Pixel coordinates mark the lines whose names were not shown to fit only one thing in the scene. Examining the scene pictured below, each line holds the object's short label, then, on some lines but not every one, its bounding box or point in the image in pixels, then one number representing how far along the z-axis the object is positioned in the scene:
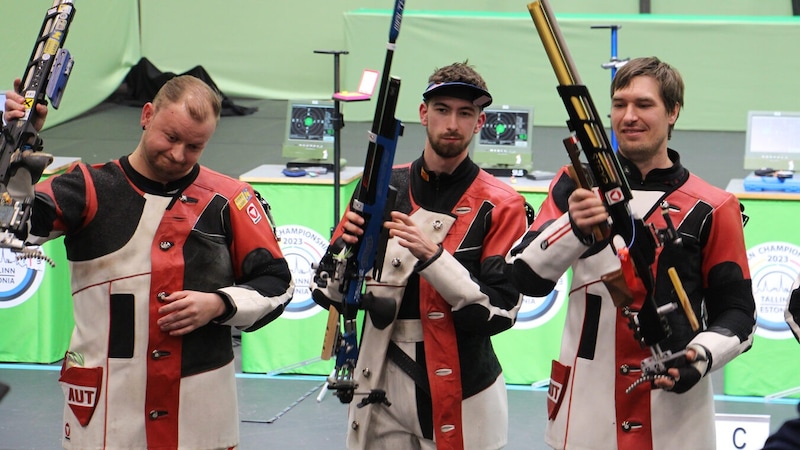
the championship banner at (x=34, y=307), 11.48
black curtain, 25.08
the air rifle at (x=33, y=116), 5.15
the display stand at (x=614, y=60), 12.20
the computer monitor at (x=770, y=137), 11.80
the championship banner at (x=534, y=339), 11.05
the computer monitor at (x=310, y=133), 12.32
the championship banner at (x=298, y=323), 11.42
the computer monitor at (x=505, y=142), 12.17
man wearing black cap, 6.14
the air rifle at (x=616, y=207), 5.19
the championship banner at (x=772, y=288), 10.74
